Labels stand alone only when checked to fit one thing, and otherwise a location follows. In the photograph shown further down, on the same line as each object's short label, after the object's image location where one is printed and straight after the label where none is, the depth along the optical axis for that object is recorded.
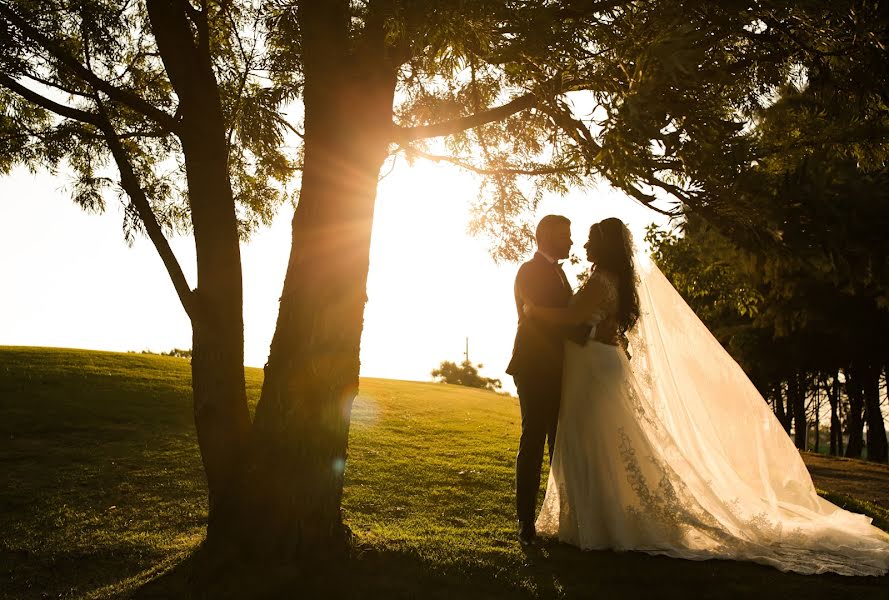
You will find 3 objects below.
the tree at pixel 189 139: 6.12
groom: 6.34
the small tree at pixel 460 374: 63.69
